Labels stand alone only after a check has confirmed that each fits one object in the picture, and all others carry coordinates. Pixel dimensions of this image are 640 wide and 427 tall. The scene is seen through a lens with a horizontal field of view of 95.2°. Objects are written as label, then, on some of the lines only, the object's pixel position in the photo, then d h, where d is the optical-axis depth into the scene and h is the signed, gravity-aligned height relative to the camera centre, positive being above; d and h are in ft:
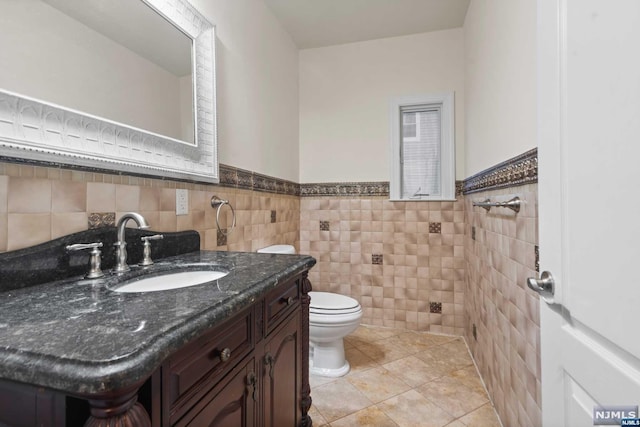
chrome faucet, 3.09 -0.38
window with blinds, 8.40 +1.91
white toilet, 5.98 -2.38
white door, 1.63 +0.06
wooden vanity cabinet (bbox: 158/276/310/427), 1.89 -1.31
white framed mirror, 2.60 +1.46
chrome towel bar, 3.97 +0.13
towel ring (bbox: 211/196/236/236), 5.13 +0.16
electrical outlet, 4.38 +0.19
